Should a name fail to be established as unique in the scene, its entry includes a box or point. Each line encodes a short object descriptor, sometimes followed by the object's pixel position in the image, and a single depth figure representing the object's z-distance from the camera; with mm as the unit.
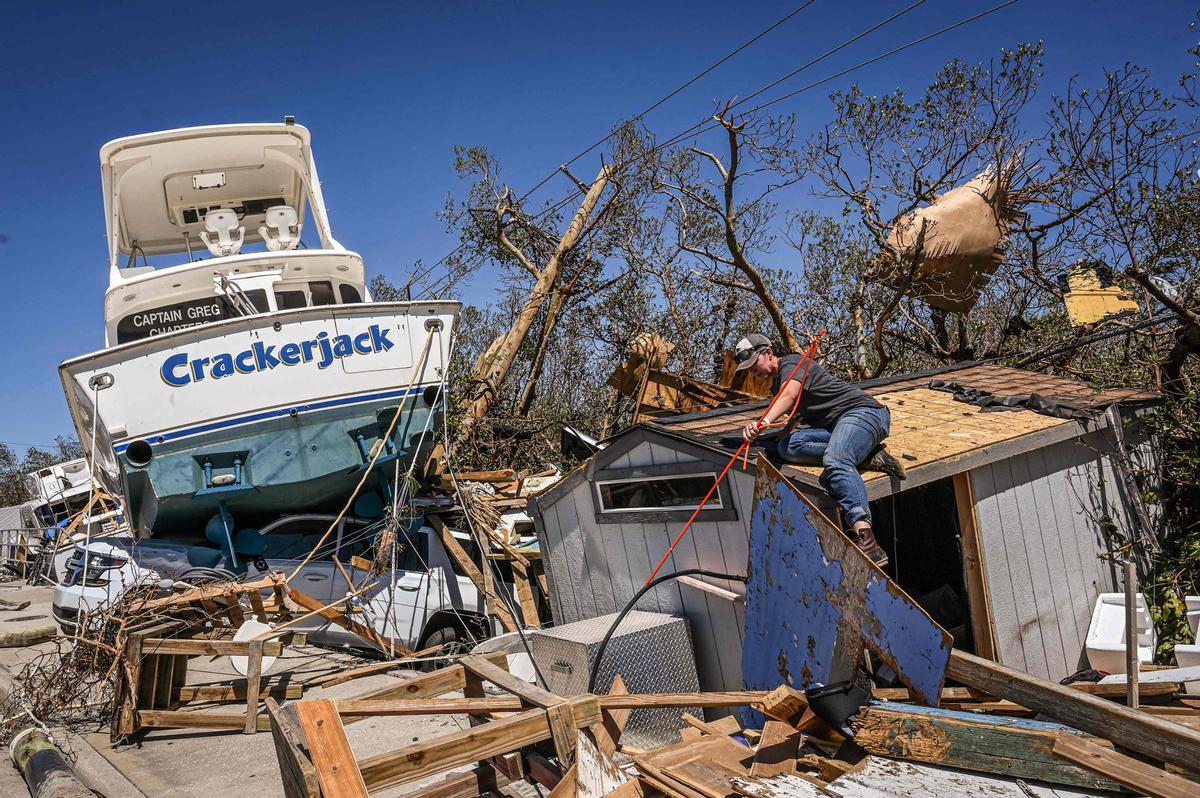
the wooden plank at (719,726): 4422
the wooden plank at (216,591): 8398
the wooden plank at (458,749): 3164
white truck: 10055
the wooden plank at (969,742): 3477
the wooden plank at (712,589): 5918
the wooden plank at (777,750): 3824
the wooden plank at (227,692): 8609
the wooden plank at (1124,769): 3084
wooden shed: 6188
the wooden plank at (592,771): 3463
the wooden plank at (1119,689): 4344
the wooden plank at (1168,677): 4426
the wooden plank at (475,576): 9453
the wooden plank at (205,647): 8055
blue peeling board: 4402
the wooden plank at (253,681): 7949
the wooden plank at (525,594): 9695
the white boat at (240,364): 10477
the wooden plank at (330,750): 2967
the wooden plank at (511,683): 3627
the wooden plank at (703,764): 3621
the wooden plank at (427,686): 3953
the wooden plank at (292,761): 2982
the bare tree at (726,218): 10984
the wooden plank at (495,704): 3611
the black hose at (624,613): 5785
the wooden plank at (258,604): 8516
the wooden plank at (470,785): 4157
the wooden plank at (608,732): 3764
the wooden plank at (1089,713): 3246
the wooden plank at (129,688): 7980
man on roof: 5254
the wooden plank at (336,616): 8961
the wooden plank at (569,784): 3447
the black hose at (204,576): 9750
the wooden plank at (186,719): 8062
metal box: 5930
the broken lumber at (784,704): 4031
